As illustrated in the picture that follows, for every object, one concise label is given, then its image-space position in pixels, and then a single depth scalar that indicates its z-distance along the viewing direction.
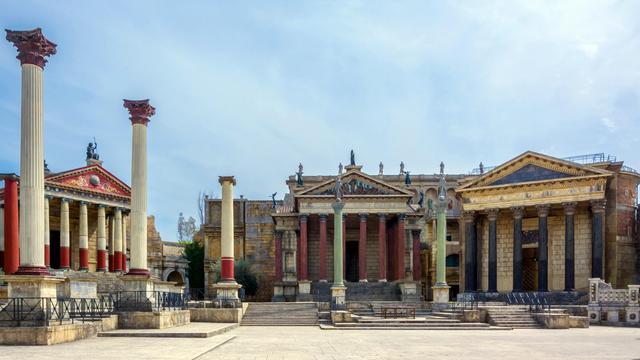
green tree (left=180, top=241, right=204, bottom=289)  68.38
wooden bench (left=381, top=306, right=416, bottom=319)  34.72
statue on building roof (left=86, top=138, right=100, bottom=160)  55.66
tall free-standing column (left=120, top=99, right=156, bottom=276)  27.84
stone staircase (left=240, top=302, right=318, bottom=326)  35.34
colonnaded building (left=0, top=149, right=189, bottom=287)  48.50
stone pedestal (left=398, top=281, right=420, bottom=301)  50.08
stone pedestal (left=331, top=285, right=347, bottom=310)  38.78
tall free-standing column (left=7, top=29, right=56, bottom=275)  20.44
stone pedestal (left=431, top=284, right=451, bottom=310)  38.75
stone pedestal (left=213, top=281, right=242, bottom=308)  36.59
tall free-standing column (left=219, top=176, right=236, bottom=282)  38.38
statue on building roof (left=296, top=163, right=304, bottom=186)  60.21
